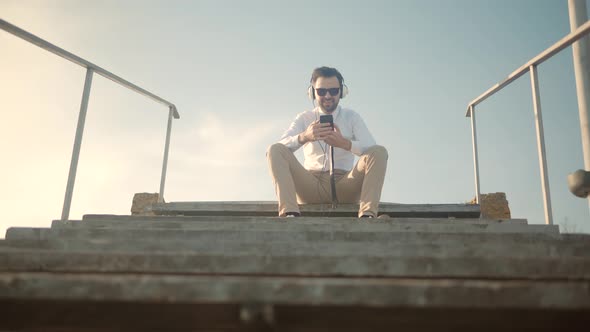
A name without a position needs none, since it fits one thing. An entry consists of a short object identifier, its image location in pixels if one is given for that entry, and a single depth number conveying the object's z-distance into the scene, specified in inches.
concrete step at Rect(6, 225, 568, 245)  65.5
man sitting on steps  109.7
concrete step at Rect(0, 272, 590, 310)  35.0
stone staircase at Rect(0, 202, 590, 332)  35.5
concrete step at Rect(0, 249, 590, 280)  44.7
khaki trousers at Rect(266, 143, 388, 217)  107.8
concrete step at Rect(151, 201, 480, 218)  114.9
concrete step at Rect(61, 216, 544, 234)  79.0
